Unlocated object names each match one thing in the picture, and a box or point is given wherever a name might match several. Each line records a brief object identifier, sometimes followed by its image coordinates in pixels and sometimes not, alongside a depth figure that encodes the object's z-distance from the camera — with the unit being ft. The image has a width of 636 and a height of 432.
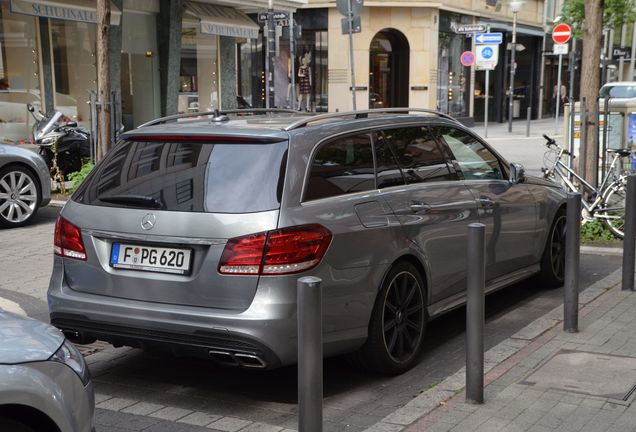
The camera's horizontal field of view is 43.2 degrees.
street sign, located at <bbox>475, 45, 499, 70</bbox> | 87.40
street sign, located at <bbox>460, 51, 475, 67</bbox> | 97.83
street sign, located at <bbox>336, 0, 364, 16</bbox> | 54.90
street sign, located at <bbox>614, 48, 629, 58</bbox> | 112.27
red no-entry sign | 78.33
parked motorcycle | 43.04
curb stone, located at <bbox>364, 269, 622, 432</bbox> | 14.07
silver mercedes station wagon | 14.08
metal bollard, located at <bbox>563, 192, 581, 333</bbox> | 18.51
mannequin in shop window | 112.78
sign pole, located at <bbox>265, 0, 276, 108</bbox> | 60.13
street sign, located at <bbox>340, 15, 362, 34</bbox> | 55.11
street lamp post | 106.17
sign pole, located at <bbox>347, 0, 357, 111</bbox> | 54.85
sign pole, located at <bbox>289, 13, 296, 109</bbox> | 66.05
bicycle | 30.94
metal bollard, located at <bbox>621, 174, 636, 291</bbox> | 22.15
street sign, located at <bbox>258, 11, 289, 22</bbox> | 61.36
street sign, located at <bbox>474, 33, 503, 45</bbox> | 89.71
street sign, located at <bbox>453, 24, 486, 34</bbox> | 89.25
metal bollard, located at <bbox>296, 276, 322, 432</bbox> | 11.01
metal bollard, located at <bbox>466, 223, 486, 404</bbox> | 14.29
